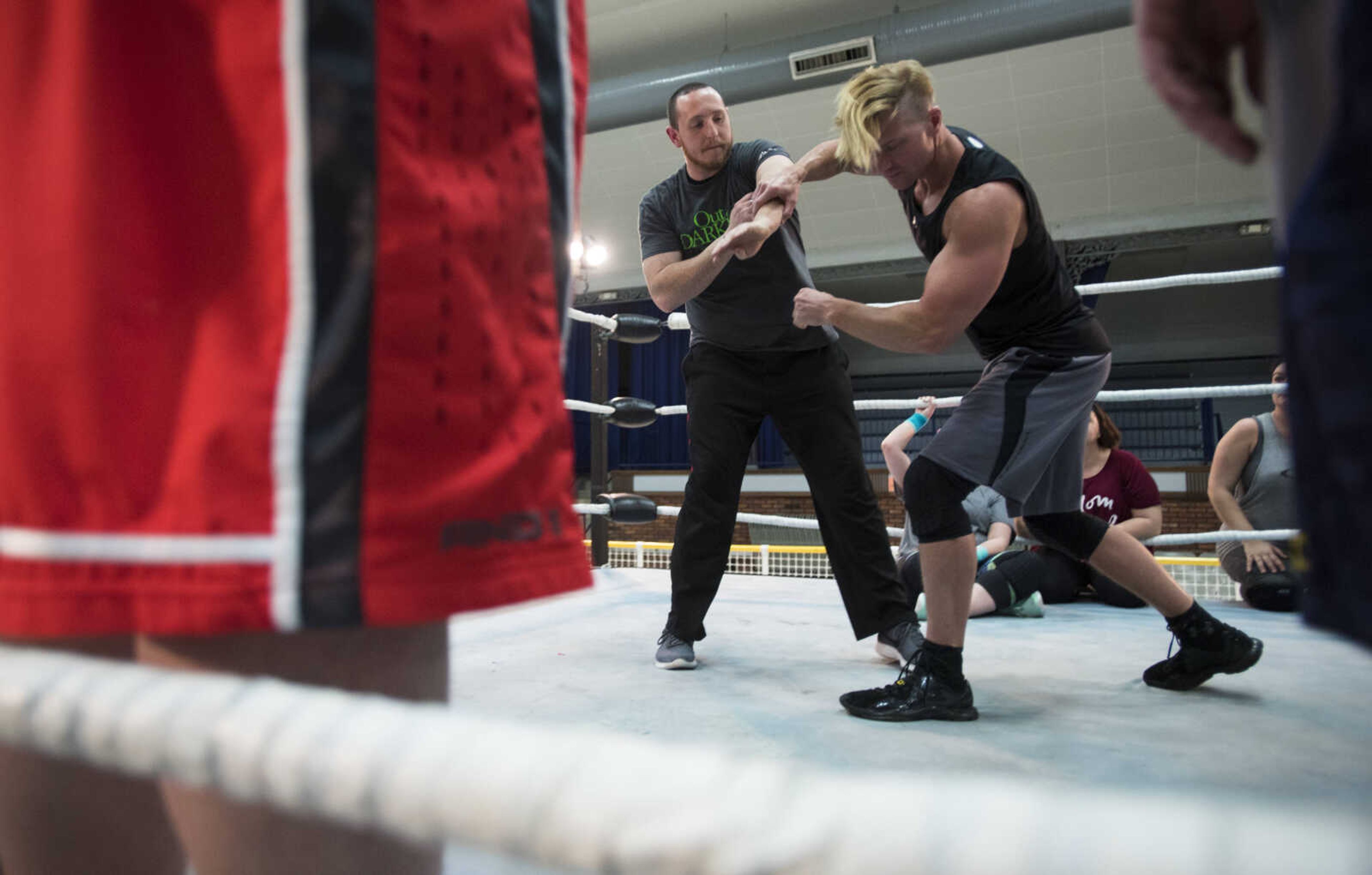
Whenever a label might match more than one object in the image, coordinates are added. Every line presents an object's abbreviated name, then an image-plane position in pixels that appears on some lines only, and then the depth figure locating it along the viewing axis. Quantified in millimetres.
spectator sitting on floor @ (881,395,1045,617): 2123
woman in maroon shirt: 2348
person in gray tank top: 2309
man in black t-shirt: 1571
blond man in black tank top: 1216
